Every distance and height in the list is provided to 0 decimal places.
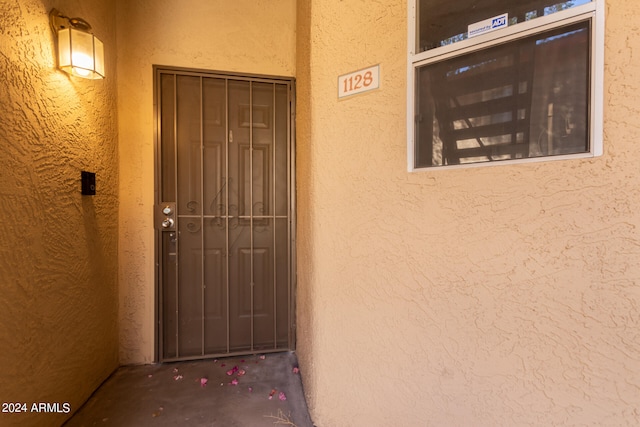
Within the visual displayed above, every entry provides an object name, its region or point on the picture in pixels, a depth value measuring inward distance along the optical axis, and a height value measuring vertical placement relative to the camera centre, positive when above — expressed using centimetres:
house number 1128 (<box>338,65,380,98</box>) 137 +62
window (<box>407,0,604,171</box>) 96 +48
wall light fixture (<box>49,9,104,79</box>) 149 +87
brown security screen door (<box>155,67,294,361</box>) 218 -8
